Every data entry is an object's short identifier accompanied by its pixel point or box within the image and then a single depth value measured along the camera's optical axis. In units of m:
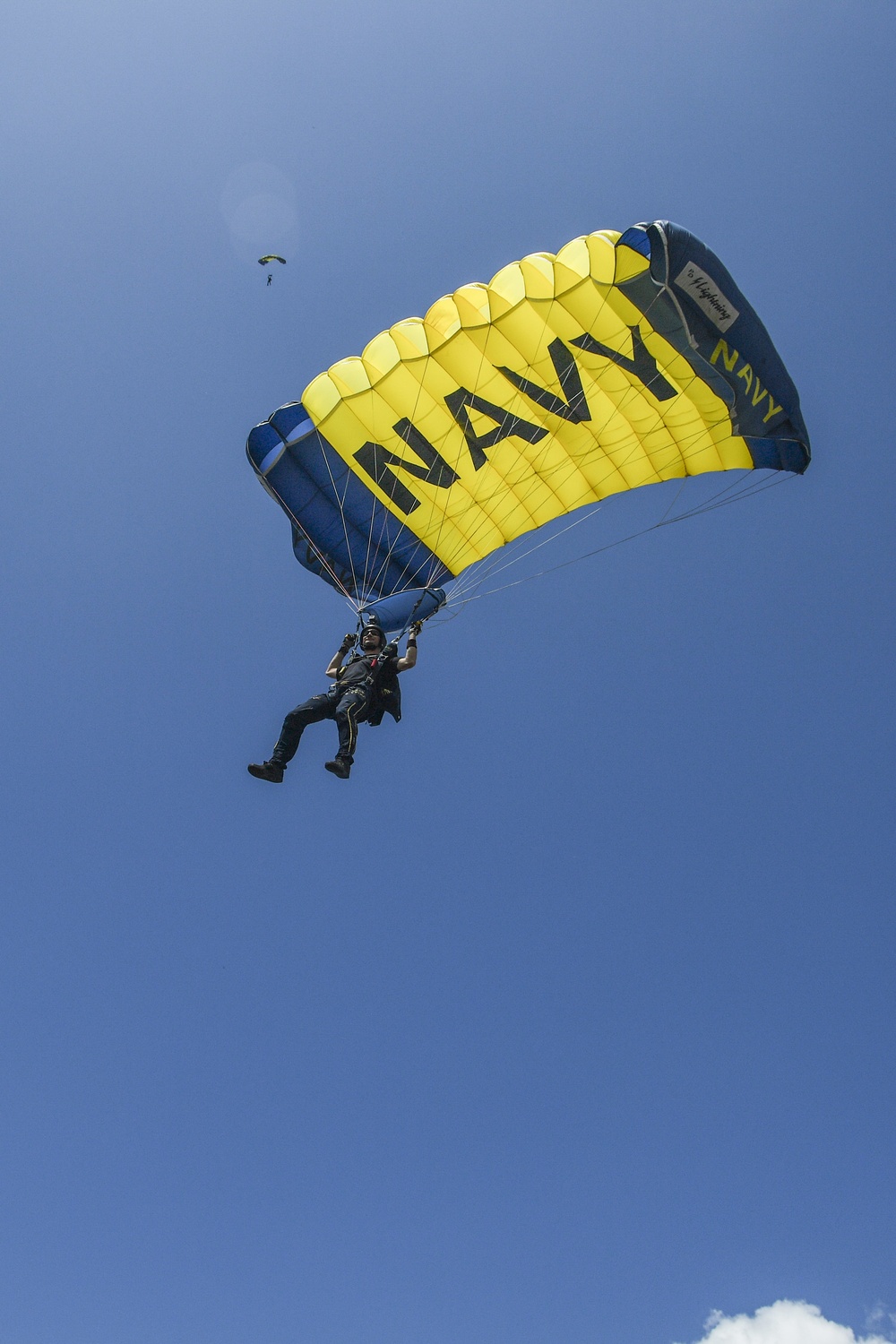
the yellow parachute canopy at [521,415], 8.54
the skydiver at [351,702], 8.12
